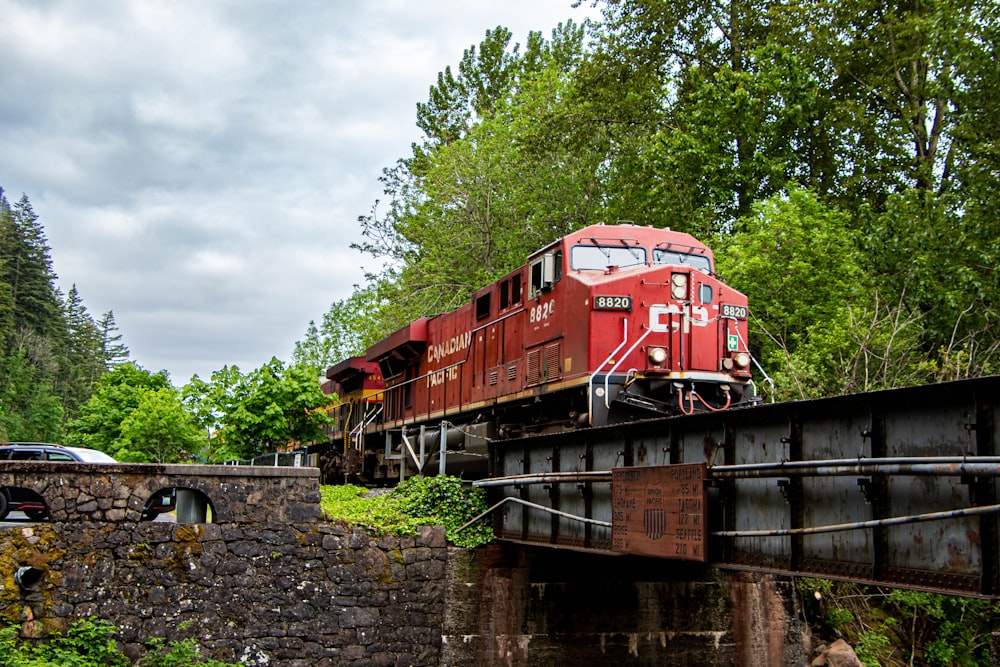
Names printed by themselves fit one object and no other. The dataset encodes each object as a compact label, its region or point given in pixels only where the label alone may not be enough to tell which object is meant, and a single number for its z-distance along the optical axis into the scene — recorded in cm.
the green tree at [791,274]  2309
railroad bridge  791
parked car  1366
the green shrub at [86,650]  1194
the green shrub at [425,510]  1434
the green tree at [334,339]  5378
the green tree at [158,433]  2755
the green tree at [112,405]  3591
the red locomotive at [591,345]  1373
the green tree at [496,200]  3328
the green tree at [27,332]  6994
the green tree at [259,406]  2305
